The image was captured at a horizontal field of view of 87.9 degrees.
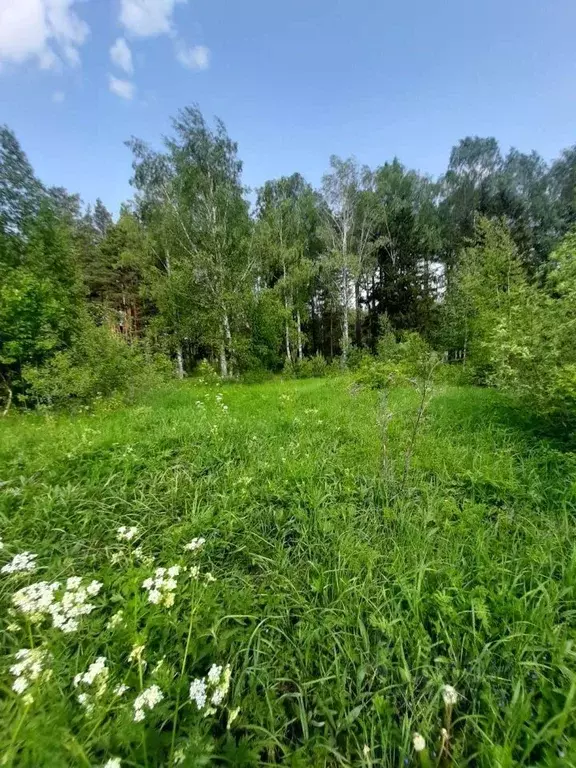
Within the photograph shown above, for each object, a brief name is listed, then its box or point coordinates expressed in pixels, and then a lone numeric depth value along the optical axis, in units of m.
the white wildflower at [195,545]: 1.80
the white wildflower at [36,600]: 1.36
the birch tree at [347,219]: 18.28
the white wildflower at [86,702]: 1.15
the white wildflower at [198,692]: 1.12
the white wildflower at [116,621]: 1.51
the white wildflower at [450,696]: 1.20
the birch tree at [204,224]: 14.69
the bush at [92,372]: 6.84
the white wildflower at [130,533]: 1.84
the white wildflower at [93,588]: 1.42
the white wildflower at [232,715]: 1.17
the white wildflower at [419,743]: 1.02
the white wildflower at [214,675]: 1.17
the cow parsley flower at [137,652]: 1.26
